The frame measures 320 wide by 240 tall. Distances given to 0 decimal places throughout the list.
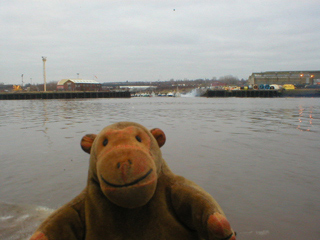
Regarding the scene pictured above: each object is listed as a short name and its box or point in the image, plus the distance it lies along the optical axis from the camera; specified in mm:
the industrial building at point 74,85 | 129875
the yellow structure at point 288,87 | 98250
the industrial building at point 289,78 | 124438
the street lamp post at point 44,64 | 86625
